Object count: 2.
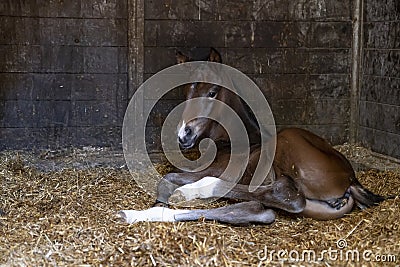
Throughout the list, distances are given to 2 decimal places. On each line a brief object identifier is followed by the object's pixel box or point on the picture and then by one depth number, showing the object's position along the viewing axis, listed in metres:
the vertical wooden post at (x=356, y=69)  6.31
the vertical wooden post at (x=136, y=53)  5.91
